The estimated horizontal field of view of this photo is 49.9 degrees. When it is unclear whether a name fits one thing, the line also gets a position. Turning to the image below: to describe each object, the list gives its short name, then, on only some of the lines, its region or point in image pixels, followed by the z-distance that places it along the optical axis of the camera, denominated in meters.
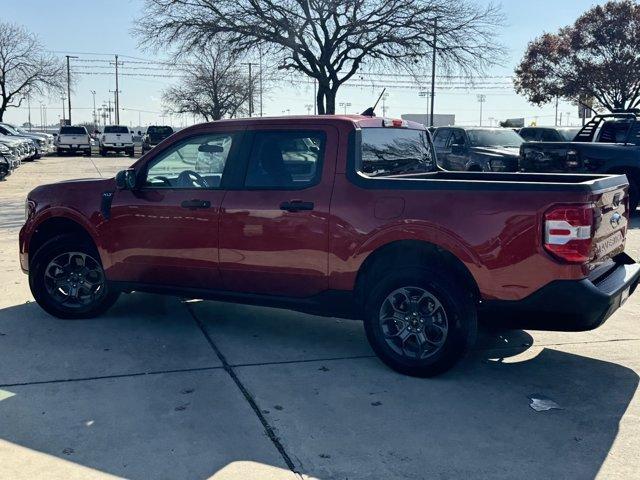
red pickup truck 4.21
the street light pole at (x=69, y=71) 58.77
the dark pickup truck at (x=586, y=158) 12.05
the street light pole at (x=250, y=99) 48.78
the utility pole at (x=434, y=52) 20.98
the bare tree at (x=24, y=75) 46.84
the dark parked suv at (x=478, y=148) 13.89
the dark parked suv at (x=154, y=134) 40.80
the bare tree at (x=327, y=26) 21.11
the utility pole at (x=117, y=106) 92.25
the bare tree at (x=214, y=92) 50.62
